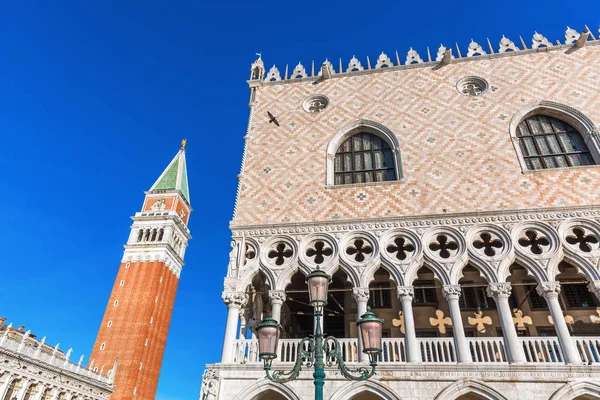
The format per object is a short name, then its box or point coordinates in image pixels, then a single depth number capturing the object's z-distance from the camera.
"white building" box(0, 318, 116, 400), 23.77
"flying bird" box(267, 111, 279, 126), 13.95
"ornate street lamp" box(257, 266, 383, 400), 5.62
